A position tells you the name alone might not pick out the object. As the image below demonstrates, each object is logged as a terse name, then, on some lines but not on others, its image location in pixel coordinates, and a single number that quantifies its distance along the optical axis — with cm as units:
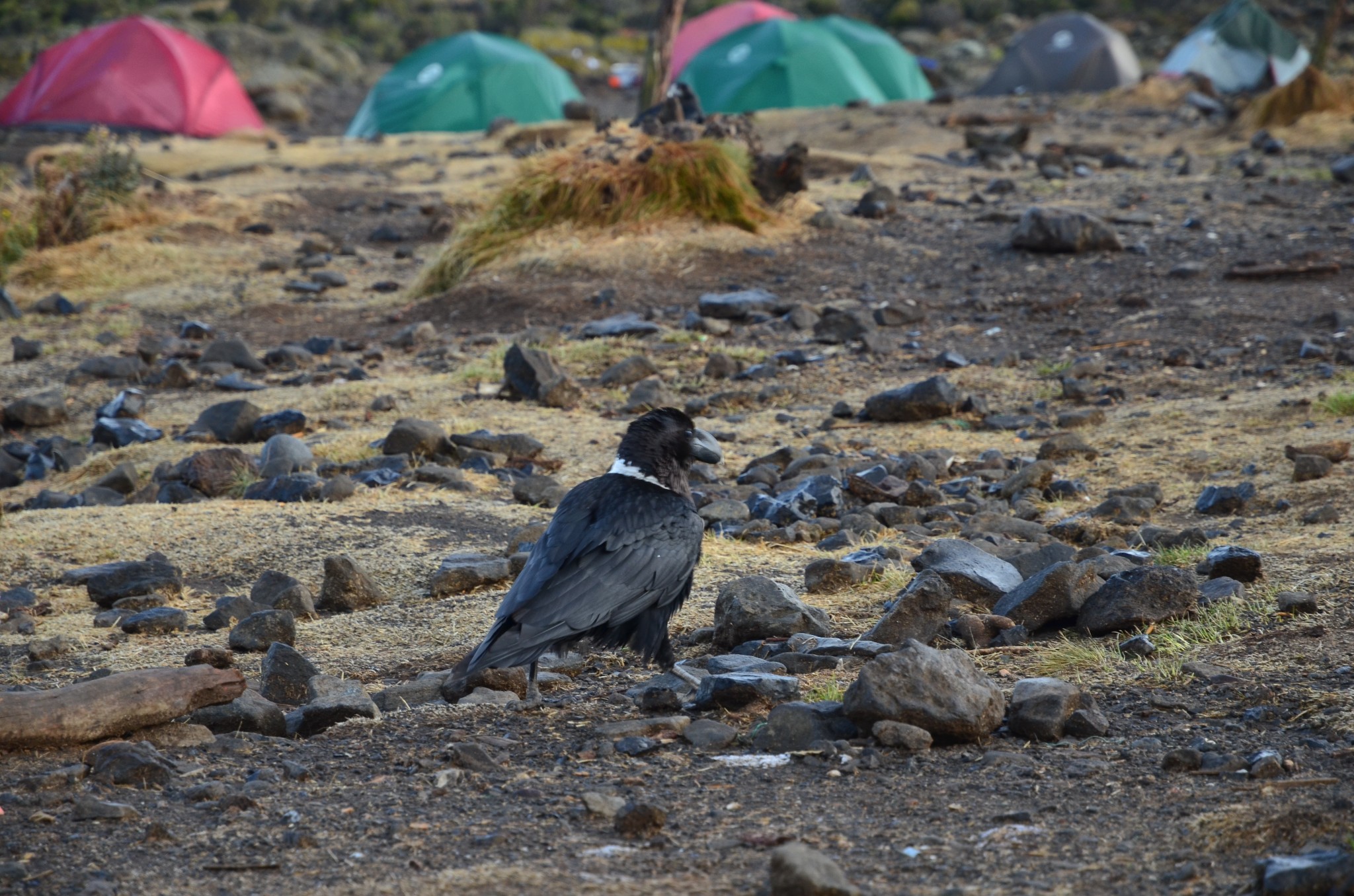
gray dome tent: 4437
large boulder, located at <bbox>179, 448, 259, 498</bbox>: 1297
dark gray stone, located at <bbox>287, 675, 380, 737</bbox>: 743
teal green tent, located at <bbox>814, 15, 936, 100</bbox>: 4406
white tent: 4287
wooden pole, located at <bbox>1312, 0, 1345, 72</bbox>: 3762
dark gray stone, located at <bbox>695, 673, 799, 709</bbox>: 750
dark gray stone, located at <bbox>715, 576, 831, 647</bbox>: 862
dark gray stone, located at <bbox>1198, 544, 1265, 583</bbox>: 871
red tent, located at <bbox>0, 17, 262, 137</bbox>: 4344
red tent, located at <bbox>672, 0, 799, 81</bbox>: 4806
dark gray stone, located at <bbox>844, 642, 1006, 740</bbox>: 666
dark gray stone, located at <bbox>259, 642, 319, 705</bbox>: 800
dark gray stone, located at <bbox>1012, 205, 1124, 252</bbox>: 2116
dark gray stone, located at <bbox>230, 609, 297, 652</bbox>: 903
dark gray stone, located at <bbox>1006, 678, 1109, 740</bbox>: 670
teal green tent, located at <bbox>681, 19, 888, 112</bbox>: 4125
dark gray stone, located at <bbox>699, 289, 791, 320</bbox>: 1889
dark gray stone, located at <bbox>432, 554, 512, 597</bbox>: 1002
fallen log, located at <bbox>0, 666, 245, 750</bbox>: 690
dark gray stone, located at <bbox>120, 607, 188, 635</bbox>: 945
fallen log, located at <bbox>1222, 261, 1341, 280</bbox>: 1942
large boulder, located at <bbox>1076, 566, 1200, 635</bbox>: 818
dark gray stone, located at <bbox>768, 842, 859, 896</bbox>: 490
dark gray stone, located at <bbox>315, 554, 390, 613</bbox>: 981
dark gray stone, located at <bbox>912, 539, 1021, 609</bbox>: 899
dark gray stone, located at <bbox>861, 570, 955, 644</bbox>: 828
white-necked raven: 730
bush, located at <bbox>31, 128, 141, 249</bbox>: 2553
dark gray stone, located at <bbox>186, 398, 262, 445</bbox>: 1483
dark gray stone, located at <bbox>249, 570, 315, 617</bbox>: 970
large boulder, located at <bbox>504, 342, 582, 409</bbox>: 1567
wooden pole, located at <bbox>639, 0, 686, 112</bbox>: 2655
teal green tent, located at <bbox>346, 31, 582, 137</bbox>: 4331
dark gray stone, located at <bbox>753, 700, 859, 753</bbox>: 686
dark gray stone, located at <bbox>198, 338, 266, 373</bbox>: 1864
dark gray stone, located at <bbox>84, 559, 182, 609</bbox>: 1016
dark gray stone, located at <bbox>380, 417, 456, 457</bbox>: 1359
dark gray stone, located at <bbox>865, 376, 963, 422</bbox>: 1465
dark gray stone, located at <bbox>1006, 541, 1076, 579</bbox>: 942
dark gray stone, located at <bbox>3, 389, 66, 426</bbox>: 1670
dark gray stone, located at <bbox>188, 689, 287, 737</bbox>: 743
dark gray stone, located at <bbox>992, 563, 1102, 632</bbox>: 840
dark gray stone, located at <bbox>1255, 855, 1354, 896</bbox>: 466
